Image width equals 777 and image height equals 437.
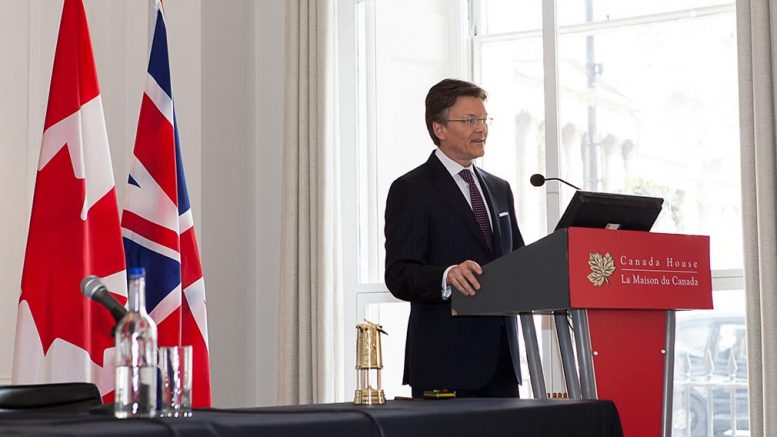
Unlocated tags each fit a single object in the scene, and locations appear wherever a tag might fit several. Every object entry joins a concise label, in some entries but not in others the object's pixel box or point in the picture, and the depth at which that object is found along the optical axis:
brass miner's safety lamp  2.42
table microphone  1.79
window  4.98
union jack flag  4.21
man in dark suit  3.22
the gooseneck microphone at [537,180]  3.38
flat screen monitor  2.87
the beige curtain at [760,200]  4.23
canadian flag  3.86
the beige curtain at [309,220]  5.51
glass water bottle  1.80
